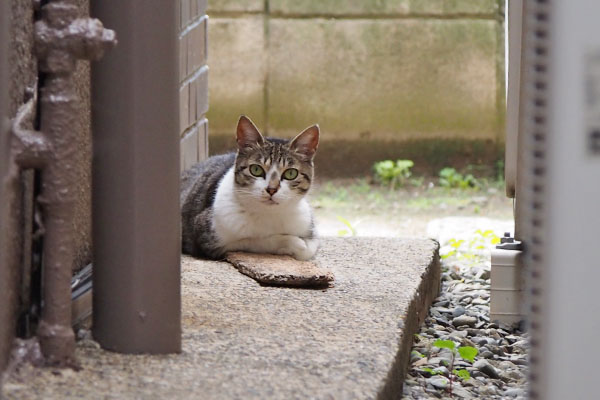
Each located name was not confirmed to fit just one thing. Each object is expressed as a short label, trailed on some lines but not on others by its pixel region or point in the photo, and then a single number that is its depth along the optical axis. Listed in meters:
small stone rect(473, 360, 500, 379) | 5.31
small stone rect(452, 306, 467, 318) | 6.50
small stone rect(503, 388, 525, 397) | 4.97
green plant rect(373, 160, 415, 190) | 12.70
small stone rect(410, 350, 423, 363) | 5.34
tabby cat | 6.52
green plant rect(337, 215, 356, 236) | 8.99
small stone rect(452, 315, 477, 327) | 6.28
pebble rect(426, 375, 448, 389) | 4.98
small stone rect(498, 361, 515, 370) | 5.51
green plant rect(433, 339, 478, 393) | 4.63
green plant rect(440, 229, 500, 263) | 8.25
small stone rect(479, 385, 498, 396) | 4.98
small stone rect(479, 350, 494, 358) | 5.68
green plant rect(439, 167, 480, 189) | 12.80
